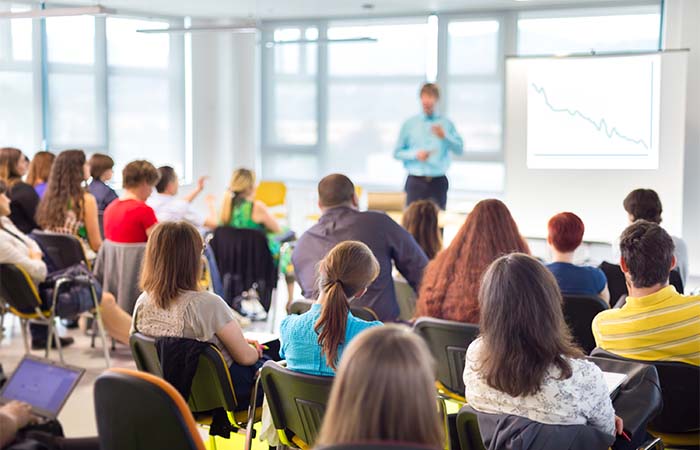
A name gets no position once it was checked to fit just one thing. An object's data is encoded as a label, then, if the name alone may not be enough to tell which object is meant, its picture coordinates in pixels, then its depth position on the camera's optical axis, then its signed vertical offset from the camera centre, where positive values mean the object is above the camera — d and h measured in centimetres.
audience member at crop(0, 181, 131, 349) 536 -64
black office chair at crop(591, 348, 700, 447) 306 -88
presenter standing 797 +2
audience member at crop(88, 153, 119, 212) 652 -18
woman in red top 541 -34
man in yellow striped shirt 316 -56
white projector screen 782 +38
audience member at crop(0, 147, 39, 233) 627 -36
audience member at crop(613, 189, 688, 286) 483 -28
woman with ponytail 286 -53
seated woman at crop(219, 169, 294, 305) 668 -40
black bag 549 -85
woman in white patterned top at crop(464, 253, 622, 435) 242 -55
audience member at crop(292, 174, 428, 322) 455 -45
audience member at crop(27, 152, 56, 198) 681 -12
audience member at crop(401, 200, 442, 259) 512 -41
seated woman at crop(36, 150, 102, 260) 594 -33
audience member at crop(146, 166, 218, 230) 649 -35
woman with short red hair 407 -49
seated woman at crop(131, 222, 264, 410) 336 -55
